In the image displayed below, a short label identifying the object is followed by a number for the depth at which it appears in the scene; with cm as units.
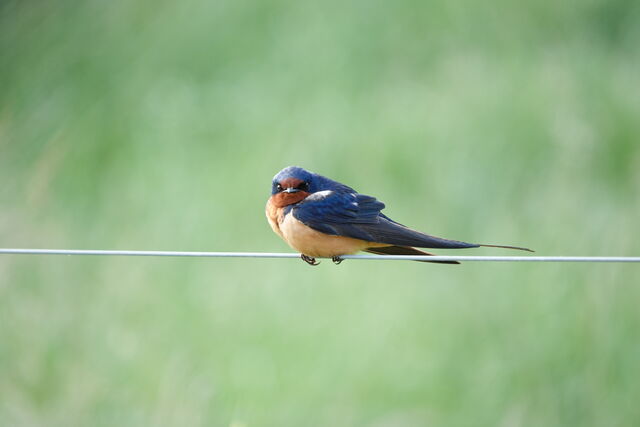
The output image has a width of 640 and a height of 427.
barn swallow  691
